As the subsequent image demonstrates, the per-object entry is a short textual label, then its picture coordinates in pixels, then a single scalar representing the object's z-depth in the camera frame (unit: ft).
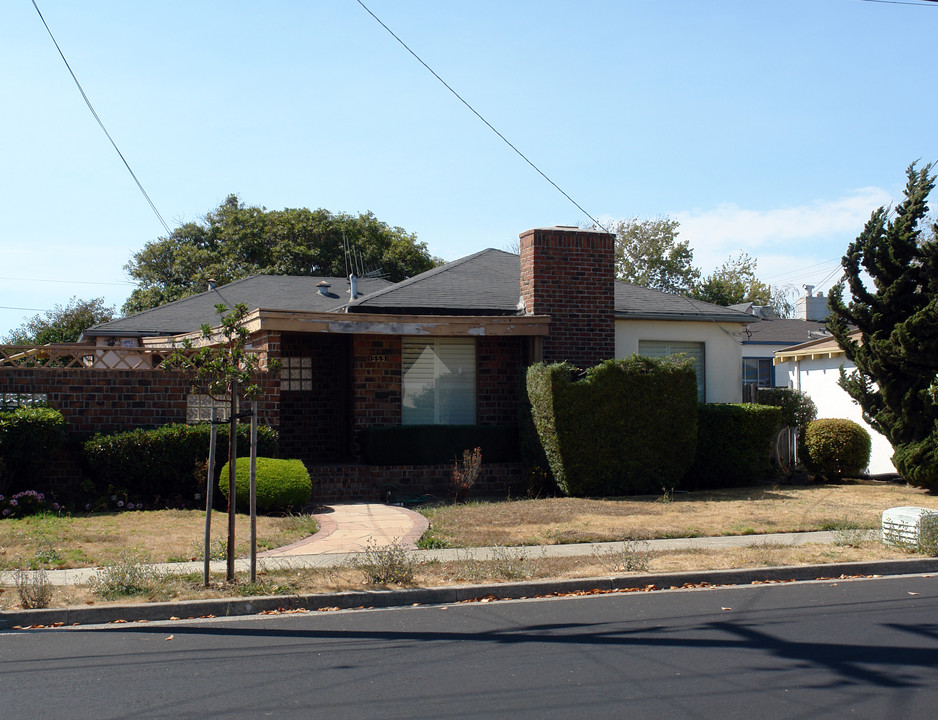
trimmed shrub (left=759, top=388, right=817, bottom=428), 59.41
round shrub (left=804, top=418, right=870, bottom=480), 55.57
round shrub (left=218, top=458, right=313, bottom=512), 40.14
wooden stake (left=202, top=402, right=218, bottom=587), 26.13
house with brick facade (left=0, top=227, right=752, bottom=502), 45.98
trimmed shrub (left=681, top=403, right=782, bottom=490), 52.24
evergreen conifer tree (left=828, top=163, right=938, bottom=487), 48.91
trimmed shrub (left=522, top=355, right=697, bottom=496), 47.29
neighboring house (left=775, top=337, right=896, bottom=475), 62.39
